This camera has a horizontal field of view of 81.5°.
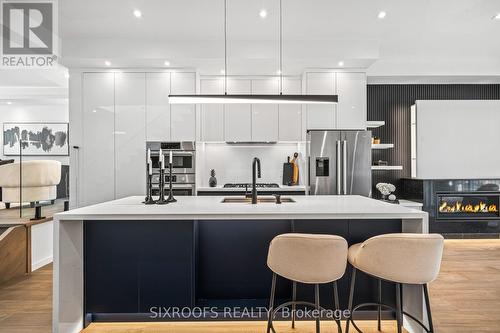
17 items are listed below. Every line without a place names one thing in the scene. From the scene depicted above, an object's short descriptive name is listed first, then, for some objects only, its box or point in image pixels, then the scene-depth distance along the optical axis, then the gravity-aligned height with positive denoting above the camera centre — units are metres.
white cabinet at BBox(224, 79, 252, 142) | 4.47 +0.69
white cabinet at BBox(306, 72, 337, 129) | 4.26 +0.91
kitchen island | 1.95 -0.69
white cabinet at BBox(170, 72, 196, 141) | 4.19 +0.79
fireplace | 4.80 -0.64
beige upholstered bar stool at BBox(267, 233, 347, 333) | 1.61 -0.51
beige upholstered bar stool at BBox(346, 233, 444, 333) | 1.61 -0.50
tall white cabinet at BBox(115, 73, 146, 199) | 4.18 +0.44
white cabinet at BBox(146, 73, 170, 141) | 4.19 +0.86
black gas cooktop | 4.38 -0.28
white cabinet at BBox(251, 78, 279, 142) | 4.48 +0.69
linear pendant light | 2.72 +0.65
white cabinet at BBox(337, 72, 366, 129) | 4.27 +0.98
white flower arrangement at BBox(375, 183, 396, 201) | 4.64 -0.34
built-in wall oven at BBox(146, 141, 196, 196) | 4.18 +0.06
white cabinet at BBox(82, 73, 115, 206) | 4.17 +0.39
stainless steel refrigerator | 4.13 +0.06
